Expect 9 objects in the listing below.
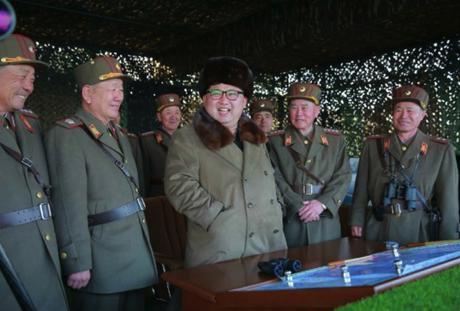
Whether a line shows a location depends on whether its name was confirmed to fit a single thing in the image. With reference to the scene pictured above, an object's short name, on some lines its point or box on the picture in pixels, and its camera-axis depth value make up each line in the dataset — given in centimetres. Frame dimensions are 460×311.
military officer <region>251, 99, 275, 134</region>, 548
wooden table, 143
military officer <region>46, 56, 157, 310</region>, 215
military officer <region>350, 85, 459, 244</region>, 292
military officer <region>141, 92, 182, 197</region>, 479
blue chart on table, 152
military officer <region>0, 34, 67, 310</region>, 188
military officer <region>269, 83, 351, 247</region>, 299
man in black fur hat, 219
